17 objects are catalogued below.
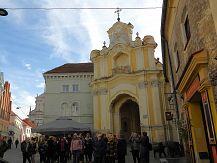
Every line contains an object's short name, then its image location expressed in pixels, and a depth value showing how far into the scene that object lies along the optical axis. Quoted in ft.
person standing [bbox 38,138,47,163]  33.10
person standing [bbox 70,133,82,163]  30.89
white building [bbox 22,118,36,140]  171.13
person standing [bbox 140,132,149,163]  28.07
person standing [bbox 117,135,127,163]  29.34
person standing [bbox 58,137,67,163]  33.77
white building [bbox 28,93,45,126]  188.63
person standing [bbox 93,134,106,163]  28.46
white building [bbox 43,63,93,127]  89.42
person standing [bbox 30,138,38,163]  31.55
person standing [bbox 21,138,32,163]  31.17
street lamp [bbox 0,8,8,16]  19.94
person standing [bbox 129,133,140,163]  30.50
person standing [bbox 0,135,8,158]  29.90
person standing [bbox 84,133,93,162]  35.80
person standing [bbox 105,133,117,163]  29.62
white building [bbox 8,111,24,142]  138.47
